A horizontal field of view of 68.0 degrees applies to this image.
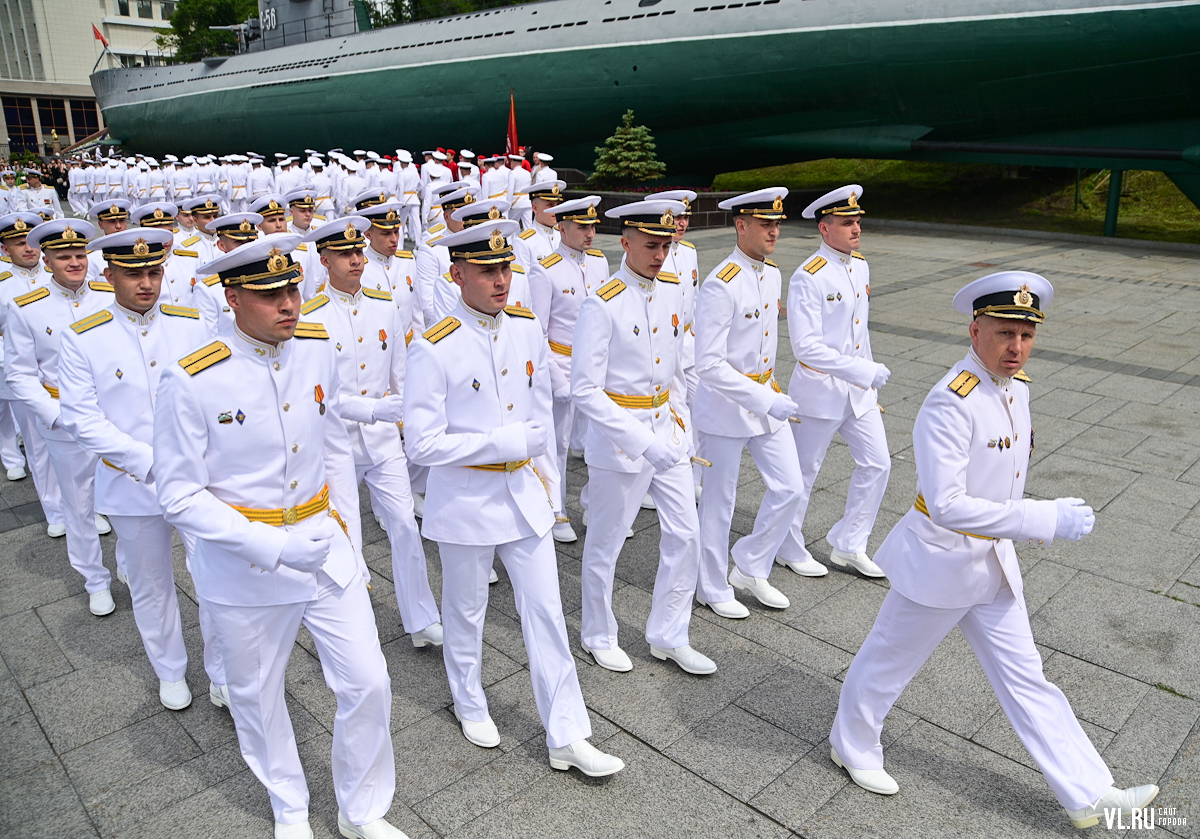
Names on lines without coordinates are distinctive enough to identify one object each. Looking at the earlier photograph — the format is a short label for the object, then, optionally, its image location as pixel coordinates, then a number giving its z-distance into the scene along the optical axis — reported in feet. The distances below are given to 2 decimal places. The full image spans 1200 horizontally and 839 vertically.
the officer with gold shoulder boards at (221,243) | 20.15
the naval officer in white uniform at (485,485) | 12.67
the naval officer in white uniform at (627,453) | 14.89
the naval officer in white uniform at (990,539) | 10.96
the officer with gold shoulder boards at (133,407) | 14.20
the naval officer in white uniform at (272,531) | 10.30
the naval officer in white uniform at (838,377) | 18.17
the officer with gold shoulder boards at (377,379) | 16.11
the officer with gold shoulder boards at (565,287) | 22.56
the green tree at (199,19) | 238.82
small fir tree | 71.05
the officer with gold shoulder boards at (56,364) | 17.83
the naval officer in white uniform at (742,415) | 16.85
